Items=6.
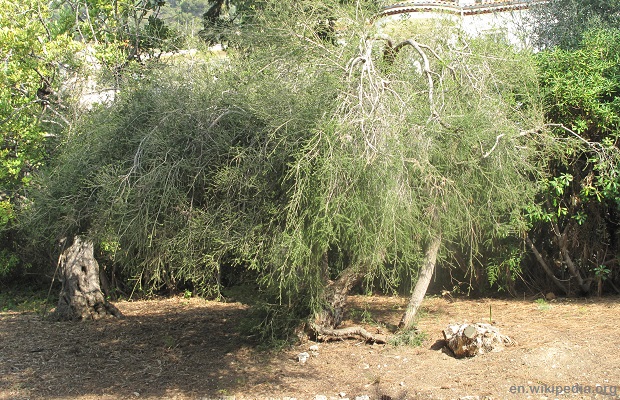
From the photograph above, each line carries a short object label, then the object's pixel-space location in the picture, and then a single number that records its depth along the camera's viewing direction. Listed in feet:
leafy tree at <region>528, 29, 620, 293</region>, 26.73
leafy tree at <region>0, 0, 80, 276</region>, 33.96
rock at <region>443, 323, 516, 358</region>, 22.31
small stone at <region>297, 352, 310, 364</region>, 23.58
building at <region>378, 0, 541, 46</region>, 25.60
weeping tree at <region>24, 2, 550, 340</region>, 18.24
